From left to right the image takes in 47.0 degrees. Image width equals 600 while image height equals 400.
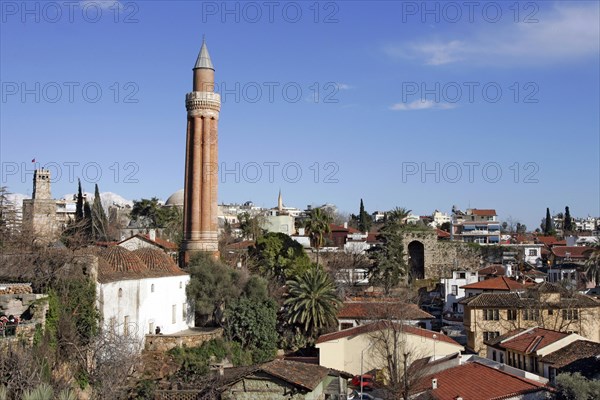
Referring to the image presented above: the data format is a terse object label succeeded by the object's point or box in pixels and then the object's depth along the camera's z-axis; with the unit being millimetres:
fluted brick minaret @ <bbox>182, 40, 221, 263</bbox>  49031
